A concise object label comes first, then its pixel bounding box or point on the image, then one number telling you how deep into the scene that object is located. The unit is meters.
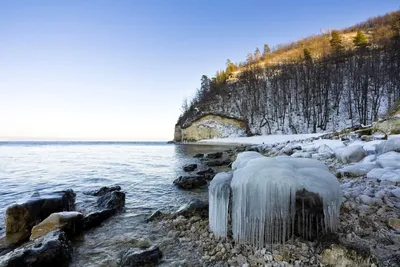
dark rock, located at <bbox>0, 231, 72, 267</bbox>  3.38
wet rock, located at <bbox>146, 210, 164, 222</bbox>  5.64
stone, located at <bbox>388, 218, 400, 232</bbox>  3.71
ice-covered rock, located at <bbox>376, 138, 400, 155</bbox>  7.49
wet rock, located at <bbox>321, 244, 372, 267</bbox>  2.87
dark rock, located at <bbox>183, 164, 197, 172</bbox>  13.81
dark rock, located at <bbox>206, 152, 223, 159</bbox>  19.39
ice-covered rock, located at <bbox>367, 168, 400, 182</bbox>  5.40
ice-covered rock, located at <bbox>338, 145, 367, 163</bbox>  8.23
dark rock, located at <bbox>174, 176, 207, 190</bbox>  9.13
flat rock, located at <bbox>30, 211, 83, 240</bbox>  4.79
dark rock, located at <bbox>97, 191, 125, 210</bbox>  6.63
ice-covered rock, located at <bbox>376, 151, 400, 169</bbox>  6.14
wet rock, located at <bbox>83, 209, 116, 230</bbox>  5.25
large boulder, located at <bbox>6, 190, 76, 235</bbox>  5.12
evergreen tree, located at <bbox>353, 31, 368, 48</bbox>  49.47
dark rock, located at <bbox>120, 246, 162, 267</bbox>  3.53
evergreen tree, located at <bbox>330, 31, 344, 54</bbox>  53.13
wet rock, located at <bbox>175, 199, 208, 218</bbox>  5.38
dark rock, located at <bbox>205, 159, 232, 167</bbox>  15.19
